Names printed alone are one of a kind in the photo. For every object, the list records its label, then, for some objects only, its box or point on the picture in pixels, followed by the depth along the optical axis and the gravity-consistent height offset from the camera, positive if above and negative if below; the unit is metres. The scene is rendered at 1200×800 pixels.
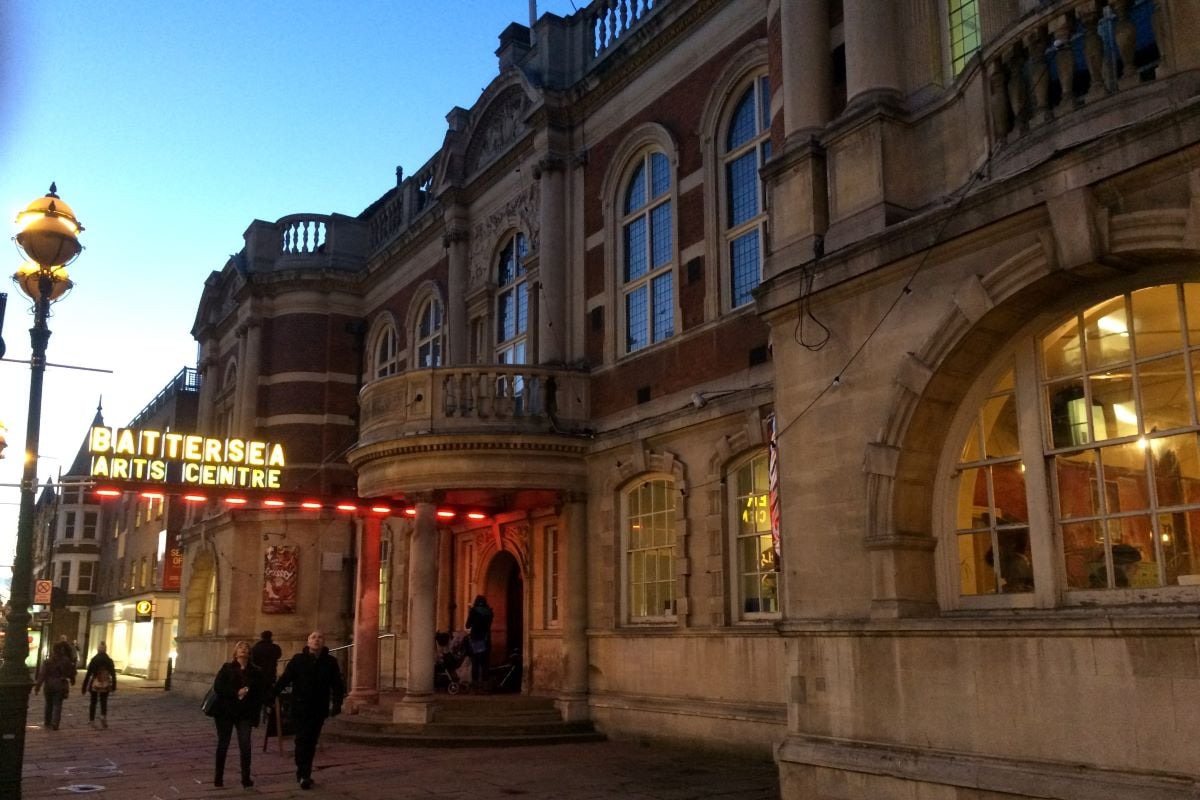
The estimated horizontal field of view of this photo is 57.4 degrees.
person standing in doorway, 19.03 -0.38
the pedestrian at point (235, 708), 11.97 -0.93
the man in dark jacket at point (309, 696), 11.77 -0.81
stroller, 19.25 -0.77
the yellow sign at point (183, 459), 16.75 +2.57
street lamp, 8.91 +1.72
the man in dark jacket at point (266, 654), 16.31 -0.49
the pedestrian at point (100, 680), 19.78 -1.03
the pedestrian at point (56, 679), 19.86 -1.01
